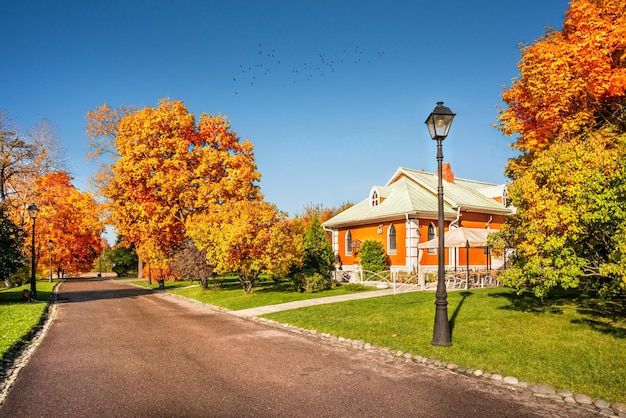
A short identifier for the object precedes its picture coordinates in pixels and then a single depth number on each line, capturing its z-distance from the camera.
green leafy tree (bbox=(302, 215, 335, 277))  24.30
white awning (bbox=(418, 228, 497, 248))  19.95
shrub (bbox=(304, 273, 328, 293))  21.52
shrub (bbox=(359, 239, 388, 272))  26.31
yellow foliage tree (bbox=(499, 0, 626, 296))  8.83
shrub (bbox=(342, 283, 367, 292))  21.52
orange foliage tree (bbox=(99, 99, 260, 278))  25.02
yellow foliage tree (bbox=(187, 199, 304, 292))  19.86
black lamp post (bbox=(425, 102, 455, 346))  9.27
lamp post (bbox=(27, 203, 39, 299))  22.05
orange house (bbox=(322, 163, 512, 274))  26.25
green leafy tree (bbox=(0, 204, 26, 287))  21.11
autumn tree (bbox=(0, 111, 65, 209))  33.16
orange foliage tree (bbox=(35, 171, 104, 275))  39.88
